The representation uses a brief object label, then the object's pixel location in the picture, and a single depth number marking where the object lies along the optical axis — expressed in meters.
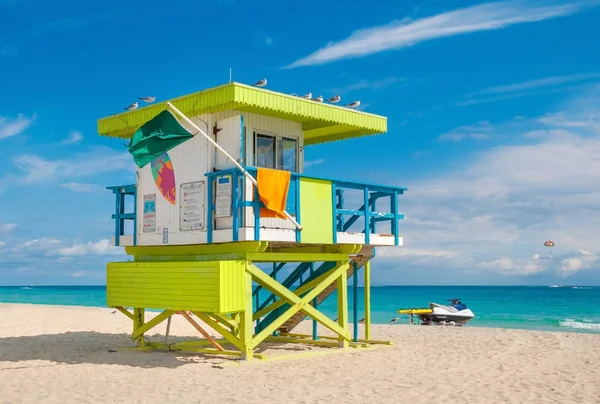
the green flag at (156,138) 14.07
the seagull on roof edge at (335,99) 15.71
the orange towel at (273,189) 13.40
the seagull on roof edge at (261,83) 14.12
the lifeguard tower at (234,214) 13.43
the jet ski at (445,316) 33.34
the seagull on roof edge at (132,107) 16.06
